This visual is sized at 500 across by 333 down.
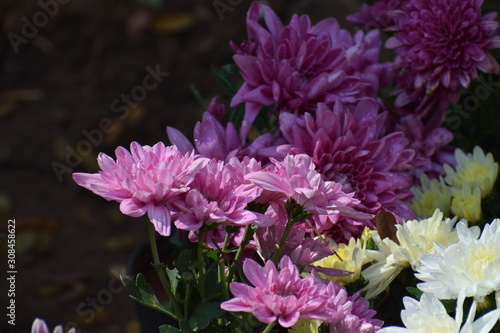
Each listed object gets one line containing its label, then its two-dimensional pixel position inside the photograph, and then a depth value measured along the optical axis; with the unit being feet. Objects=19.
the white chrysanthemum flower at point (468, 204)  6.24
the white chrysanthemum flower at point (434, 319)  5.76
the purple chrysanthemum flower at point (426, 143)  6.43
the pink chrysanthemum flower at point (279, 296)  5.79
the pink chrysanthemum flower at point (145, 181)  5.85
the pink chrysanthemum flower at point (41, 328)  5.93
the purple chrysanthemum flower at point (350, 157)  6.20
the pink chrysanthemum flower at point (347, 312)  5.88
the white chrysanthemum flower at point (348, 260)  6.04
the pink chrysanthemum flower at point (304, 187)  5.89
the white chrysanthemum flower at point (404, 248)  6.02
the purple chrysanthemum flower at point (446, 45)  6.37
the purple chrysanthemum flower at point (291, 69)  6.29
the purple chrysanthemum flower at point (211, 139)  6.24
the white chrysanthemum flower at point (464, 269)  5.83
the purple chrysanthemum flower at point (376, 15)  6.58
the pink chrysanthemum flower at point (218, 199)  5.87
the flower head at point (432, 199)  6.31
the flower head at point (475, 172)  6.34
